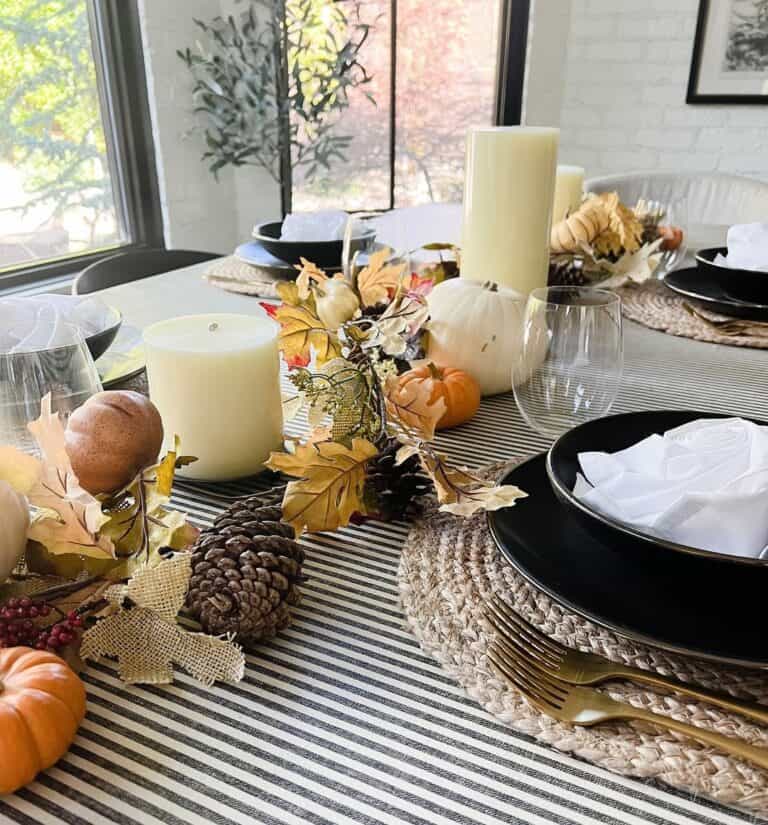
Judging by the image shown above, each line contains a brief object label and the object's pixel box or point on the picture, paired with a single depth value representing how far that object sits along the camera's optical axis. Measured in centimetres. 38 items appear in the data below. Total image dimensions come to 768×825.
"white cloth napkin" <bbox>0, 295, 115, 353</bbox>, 57
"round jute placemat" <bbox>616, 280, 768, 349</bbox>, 92
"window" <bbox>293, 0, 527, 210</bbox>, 306
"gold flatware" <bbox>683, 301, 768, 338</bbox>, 93
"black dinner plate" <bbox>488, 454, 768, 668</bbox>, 35
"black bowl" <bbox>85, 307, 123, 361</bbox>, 65
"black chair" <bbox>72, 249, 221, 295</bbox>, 138
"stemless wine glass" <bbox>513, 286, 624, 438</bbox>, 60
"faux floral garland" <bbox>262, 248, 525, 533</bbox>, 46
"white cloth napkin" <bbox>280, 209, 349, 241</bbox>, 112
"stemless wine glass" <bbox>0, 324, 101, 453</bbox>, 49
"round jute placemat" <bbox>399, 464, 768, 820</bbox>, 32
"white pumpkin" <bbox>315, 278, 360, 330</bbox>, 59
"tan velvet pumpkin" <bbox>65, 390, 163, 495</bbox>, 45
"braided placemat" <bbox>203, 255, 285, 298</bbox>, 113
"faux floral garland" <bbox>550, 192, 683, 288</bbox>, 109
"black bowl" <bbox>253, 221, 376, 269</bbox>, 109
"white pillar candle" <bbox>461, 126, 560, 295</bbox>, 85
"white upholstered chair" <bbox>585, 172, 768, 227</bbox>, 195
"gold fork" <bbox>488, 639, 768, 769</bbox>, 33
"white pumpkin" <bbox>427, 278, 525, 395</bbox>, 75
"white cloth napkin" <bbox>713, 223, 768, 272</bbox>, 96
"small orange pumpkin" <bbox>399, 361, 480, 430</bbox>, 68
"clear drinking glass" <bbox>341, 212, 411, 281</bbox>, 109
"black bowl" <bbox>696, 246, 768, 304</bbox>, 92
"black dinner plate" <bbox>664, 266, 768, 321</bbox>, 93
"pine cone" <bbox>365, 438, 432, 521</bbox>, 51
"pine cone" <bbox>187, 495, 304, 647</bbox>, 39
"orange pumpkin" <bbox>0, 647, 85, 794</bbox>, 31
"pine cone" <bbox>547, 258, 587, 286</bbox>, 107
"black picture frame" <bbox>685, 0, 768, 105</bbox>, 274
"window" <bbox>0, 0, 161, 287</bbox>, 218
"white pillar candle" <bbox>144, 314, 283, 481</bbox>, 54
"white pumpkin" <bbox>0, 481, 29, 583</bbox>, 40
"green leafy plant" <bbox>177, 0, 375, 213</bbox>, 274
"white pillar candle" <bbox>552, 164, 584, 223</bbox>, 133
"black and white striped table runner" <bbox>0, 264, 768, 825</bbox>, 31
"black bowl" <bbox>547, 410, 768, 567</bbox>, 37
